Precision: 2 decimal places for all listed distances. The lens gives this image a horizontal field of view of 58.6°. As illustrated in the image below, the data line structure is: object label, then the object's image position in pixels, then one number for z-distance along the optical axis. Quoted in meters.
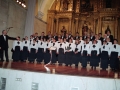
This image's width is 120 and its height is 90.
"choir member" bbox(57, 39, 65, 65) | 5.73
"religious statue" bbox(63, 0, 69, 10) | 11.11
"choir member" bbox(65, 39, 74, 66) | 5.56
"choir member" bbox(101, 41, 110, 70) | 4.92
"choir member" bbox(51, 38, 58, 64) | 5.98
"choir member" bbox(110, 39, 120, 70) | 4.91
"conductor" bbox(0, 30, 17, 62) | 5.80
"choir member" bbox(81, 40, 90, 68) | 5.26
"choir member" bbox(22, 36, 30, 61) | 6.36
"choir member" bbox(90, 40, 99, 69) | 5.09
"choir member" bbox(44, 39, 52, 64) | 6.01
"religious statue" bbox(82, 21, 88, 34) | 10.53
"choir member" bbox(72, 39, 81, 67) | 5.47
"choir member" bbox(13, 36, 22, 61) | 6.38
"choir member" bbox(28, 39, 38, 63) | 6.30
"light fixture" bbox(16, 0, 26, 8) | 8.01
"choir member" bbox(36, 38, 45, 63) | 6.19
